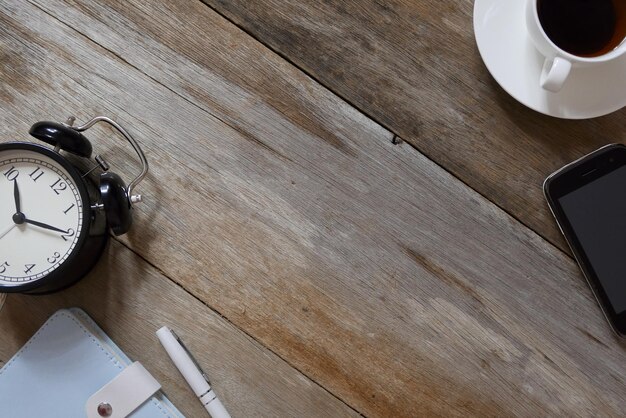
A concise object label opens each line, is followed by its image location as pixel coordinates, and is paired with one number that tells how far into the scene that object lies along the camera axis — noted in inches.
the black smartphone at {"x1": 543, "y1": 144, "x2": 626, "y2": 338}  29.5
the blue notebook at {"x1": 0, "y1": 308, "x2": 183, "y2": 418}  29.2
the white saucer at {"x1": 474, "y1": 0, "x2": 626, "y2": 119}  27.8
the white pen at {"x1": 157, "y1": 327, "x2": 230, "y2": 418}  29.4
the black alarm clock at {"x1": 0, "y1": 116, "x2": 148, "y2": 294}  26.7
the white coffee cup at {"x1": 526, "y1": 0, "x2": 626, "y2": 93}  25.7
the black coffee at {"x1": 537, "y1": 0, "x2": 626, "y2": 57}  27.0
